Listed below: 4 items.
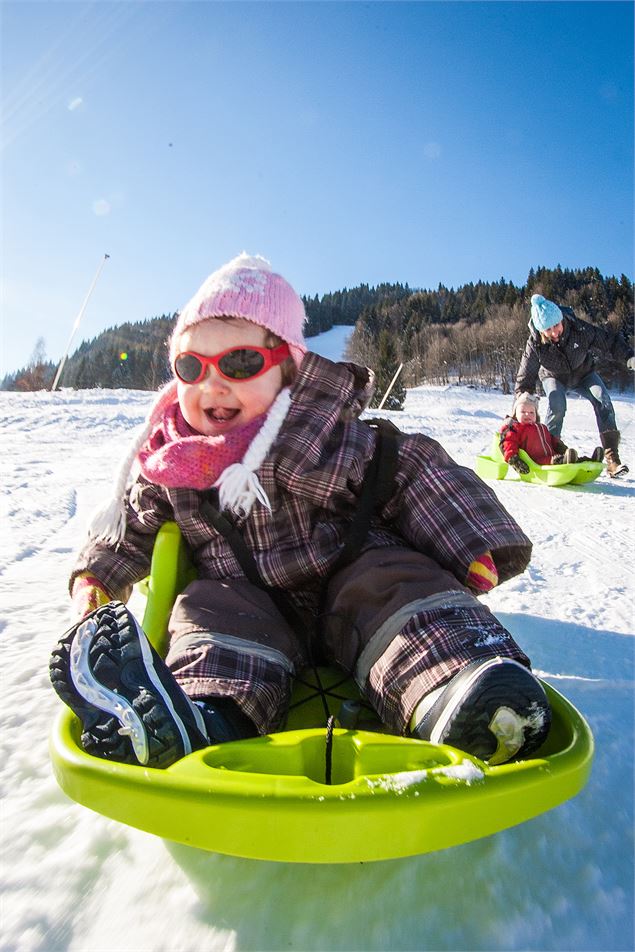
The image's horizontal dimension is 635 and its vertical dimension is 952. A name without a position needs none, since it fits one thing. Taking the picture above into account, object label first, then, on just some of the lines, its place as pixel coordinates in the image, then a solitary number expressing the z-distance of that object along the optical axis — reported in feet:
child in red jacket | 15.52
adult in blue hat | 16.10
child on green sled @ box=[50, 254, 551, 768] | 2.92
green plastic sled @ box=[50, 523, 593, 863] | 2.30
